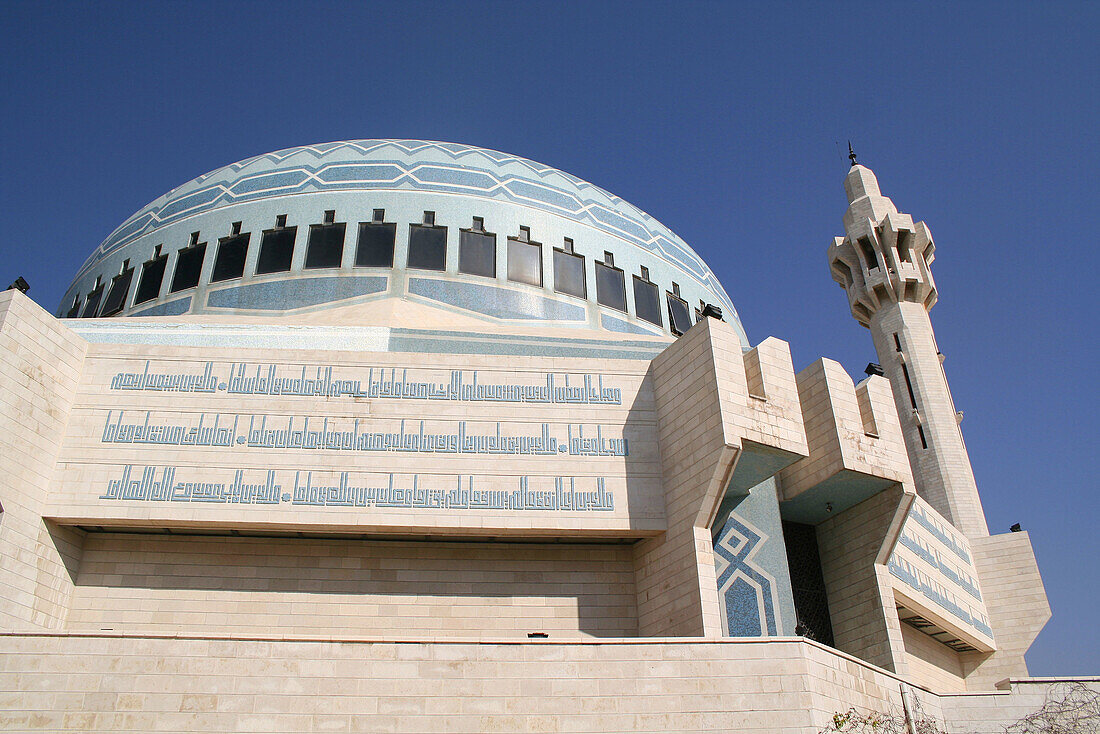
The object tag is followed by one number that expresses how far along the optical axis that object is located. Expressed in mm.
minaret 22953
